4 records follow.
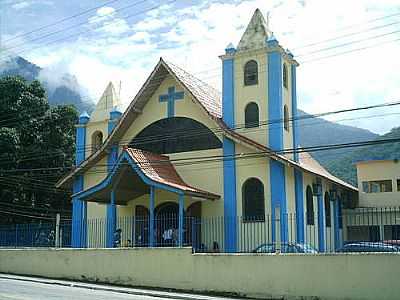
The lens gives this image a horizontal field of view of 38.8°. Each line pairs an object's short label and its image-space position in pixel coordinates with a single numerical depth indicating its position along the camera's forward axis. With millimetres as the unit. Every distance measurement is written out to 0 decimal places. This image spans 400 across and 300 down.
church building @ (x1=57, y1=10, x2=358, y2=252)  23297
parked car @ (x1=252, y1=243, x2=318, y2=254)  19422
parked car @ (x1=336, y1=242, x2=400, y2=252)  16092
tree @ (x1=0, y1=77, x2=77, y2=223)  36062
